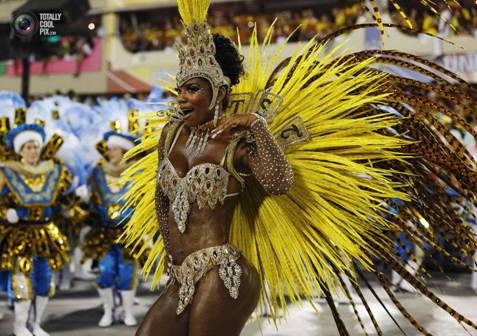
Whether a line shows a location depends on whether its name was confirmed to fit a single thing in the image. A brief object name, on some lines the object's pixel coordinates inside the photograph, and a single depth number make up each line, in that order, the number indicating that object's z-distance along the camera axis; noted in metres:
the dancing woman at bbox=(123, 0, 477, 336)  5.66
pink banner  38.74
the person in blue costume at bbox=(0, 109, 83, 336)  10.99
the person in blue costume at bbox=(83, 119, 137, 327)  12.08
